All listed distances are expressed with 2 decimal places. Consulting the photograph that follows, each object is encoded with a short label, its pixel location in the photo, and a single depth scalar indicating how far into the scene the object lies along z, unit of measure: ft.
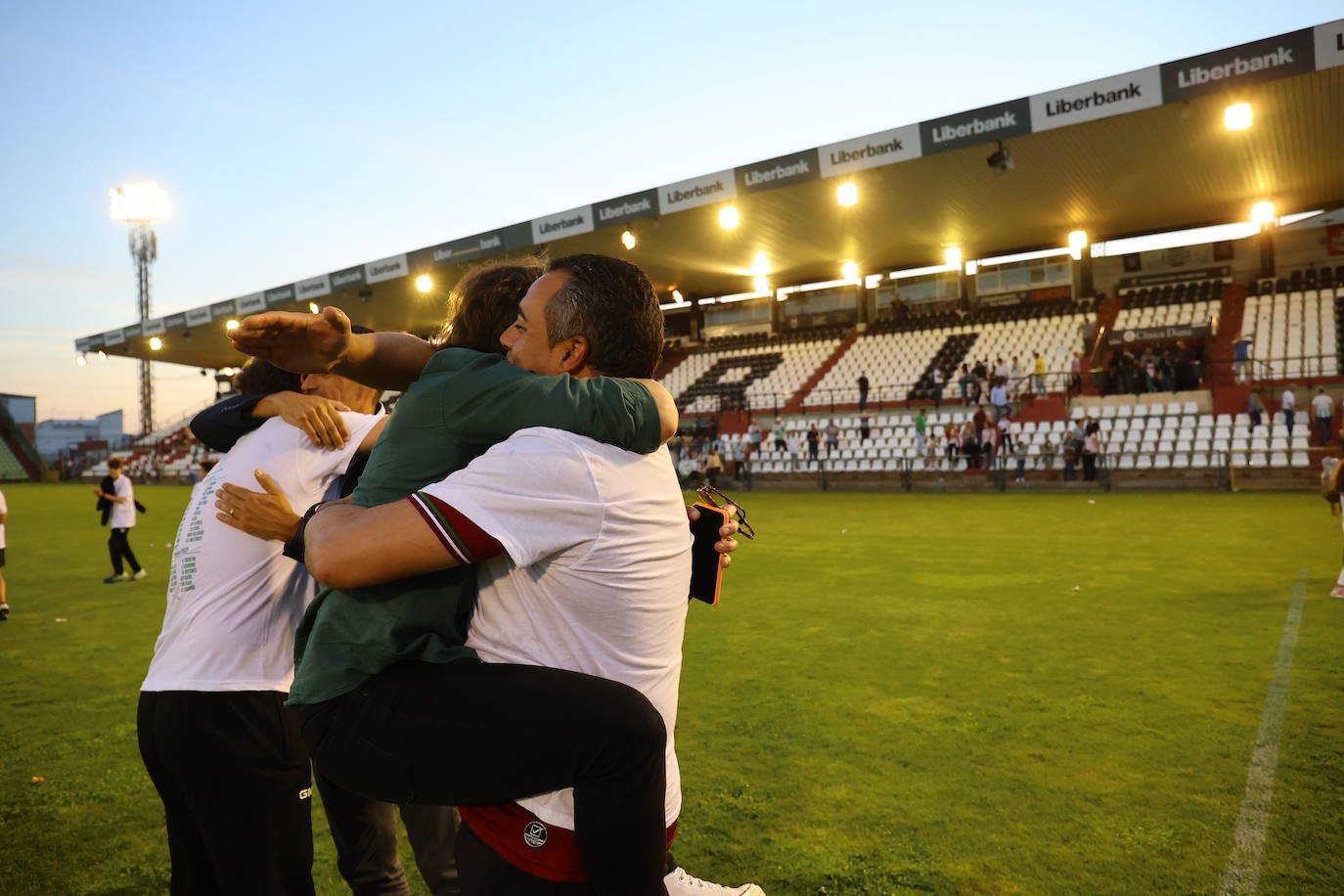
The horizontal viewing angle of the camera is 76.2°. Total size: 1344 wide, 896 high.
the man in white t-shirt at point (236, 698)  6.33
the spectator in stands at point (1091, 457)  65.46
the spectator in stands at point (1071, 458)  66.69
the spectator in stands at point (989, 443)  70.95
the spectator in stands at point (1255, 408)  66.18
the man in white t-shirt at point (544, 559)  4.23
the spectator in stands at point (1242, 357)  74.54
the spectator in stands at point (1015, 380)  82.71
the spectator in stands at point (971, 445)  72.28
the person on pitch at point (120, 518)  32.89
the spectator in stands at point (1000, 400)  76.74
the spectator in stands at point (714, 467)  78.33
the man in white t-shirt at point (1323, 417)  62.08
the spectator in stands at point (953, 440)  73.61
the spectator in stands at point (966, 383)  83.61
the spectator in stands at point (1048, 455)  69.31
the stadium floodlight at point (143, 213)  161.27
